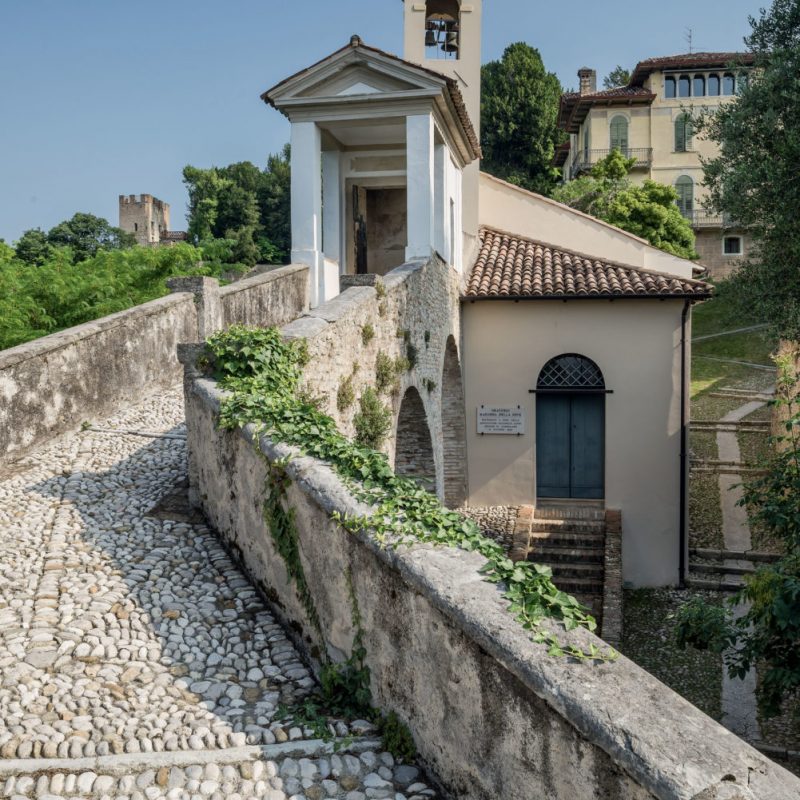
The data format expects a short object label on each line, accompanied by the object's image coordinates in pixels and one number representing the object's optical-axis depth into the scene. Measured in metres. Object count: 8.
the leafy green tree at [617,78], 49.00
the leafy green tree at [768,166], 10.12
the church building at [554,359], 15.31
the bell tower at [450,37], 15.57
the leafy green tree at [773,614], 5.47
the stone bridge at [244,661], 2.48
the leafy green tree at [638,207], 25.92
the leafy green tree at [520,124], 40.72
